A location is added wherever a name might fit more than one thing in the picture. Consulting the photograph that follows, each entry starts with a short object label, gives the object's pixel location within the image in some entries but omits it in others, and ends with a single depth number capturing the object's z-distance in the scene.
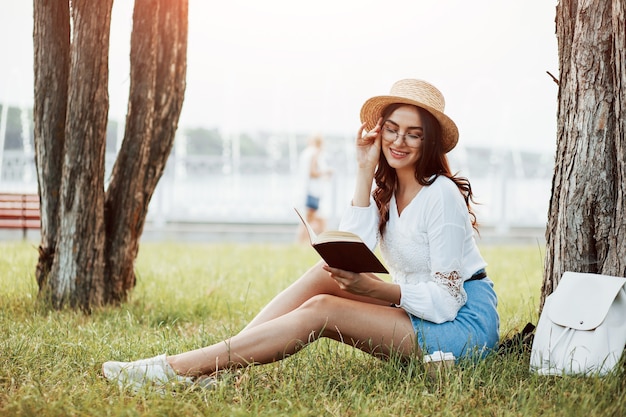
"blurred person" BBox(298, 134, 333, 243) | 11.21
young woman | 3.29
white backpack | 3.19
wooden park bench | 9.76
